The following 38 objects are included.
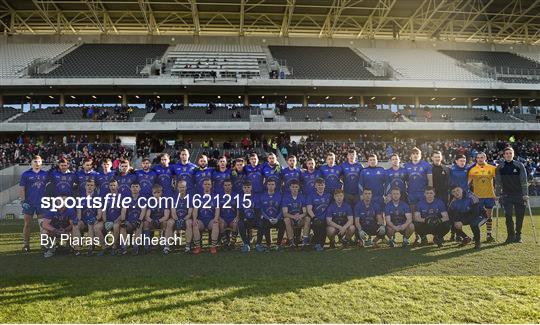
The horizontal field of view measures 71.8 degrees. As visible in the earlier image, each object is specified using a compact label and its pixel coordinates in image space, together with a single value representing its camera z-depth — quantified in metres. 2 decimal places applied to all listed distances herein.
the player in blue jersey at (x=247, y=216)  8.09
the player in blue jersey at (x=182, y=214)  7.92
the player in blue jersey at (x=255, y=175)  8.42
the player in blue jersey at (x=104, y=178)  8.07
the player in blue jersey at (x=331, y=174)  8.67
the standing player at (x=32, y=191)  8.24
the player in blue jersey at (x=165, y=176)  8.21
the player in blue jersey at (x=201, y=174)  8.23
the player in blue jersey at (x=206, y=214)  7.94
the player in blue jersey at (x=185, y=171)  8.30
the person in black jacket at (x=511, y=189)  8.38
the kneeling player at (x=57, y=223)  7.88
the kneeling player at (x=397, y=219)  8.12
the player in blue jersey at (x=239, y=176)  8.38
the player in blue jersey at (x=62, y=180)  8.15
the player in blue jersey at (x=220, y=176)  8.29
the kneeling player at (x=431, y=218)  8.09
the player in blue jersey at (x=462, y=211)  8.25
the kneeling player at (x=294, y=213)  8.09
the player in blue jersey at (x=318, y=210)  8.03
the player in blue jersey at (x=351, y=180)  8.70
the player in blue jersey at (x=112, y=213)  7.79
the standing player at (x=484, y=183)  8.63
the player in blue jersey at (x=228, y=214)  8.11
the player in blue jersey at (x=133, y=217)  7.82
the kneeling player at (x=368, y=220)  8.10
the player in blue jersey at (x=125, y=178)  8.01
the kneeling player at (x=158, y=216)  7.91
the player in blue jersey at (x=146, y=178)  8.12
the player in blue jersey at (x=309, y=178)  8.35
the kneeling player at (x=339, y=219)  8.05
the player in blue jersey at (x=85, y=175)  8.17
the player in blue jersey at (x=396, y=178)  8.41
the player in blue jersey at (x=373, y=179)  8.48
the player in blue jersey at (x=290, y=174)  8.30
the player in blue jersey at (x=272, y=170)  8.35
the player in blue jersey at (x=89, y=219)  7.89
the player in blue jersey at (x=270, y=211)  8.07
